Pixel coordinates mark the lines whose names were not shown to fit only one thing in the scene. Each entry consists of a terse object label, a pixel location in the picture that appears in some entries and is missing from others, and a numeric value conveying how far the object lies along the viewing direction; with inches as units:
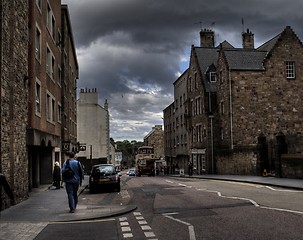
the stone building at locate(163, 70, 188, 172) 2277.3
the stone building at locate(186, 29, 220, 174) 1792.6
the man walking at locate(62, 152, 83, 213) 509.7
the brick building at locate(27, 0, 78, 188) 808.3
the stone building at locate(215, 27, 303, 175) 1617.9
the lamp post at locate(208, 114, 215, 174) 1748.8
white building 2630.4
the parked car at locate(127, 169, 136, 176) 2786.2
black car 900.0
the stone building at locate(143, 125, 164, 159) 3804.1
